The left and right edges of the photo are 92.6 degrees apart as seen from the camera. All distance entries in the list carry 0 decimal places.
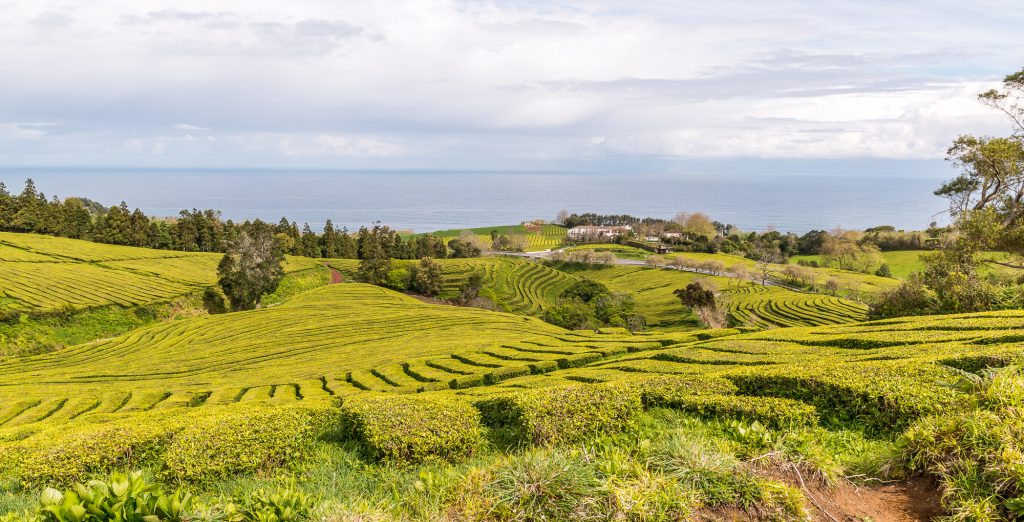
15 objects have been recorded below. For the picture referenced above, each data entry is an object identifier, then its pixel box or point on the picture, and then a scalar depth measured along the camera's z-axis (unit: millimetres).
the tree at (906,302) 23344
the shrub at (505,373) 17938
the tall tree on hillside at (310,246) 111938
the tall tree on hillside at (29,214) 92188
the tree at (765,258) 101406
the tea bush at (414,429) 6883
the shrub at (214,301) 66125
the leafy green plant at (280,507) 4496
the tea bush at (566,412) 7012
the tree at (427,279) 85375
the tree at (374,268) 87312
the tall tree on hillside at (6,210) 91562
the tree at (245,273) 58031
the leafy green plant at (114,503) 3998
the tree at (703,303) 64125
